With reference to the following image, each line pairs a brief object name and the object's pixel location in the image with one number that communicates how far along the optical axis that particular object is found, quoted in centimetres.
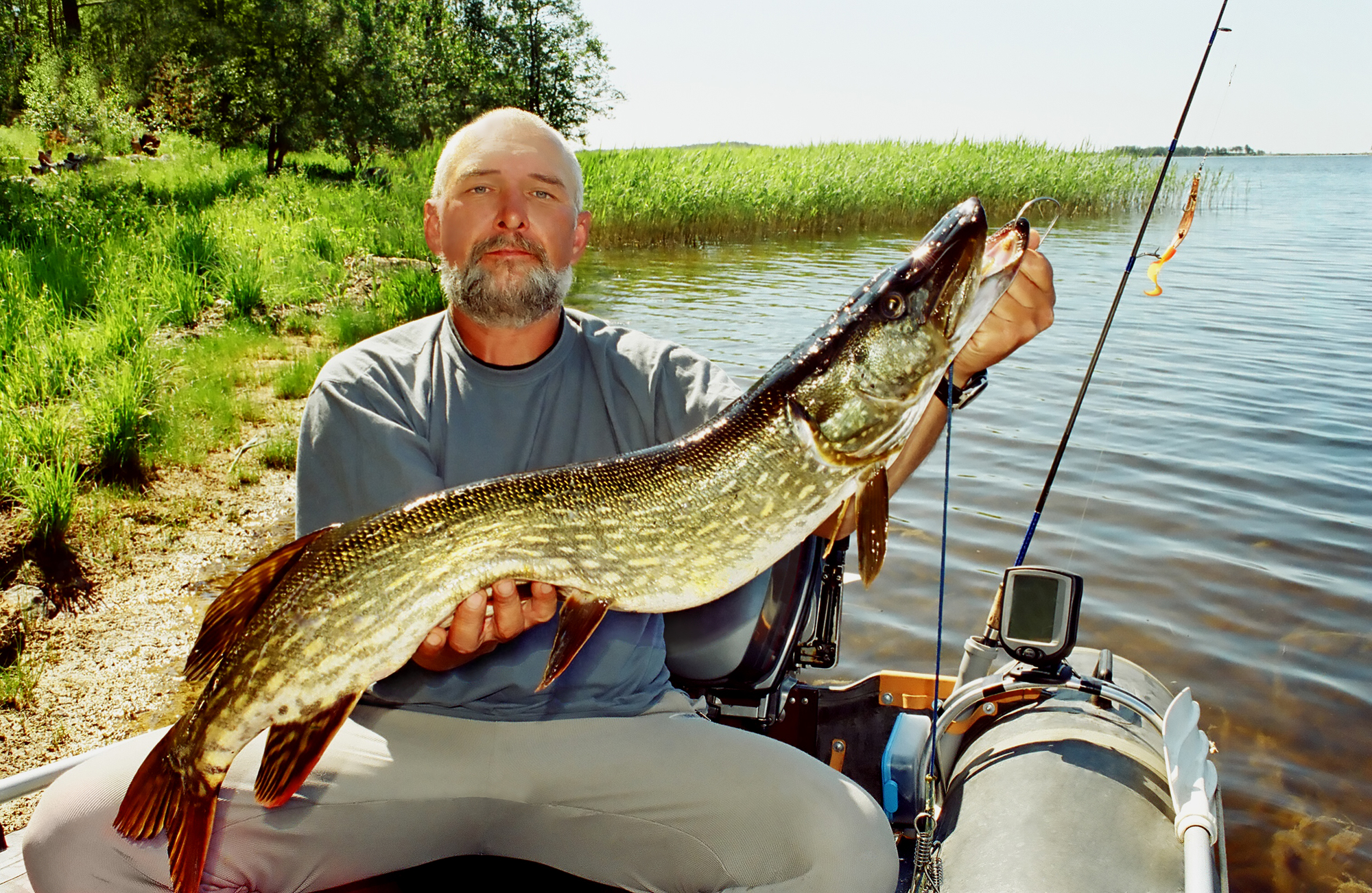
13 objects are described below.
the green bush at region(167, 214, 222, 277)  987
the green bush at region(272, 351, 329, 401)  755
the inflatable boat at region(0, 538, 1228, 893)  210
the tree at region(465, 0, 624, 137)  3981
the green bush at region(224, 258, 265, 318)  936
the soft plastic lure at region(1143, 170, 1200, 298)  282
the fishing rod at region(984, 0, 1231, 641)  279
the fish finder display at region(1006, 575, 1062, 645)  258
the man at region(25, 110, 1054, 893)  213
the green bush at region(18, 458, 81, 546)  446
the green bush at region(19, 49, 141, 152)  2591
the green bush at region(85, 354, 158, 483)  538
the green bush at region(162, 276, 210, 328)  841
